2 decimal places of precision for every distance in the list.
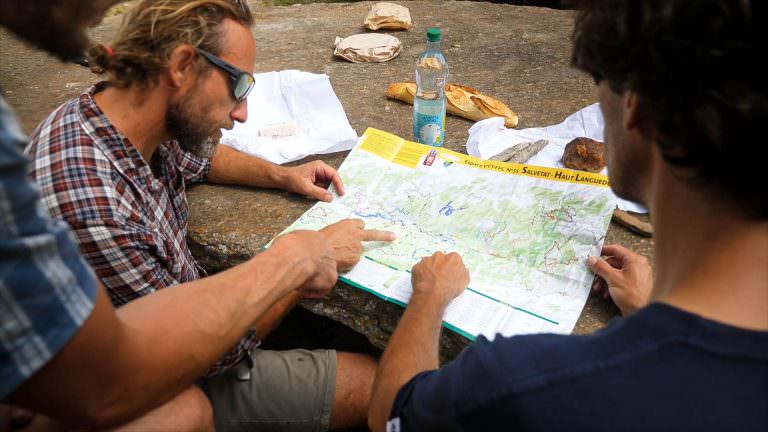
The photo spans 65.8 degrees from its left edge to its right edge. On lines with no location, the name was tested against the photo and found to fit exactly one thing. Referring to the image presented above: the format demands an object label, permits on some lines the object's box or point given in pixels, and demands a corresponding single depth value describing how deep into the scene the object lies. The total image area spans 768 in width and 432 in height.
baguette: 2.46
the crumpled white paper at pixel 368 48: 3.19
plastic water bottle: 2.12
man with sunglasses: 1.47
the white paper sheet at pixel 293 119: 2.27
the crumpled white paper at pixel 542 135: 2.17
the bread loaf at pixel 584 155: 2.02
